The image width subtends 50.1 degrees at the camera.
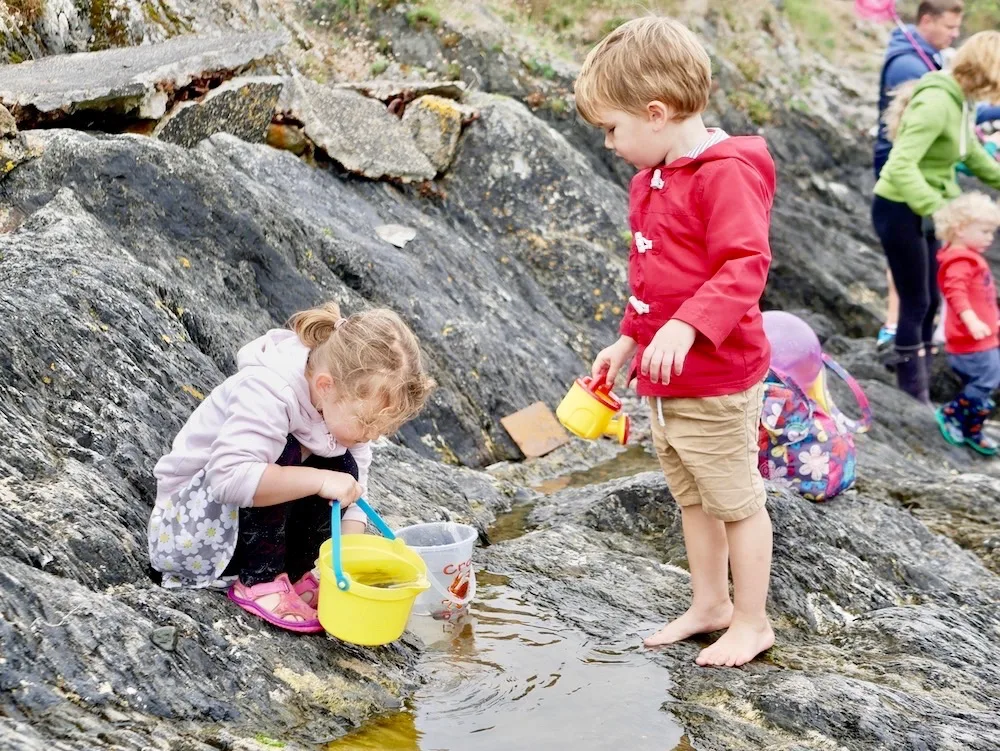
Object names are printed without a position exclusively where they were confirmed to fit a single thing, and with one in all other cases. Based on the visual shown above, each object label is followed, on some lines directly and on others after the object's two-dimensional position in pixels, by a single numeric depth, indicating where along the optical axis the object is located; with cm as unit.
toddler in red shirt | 727
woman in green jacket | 699
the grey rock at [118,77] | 522
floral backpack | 432
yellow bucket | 275
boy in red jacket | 308
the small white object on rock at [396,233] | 664
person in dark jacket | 789
